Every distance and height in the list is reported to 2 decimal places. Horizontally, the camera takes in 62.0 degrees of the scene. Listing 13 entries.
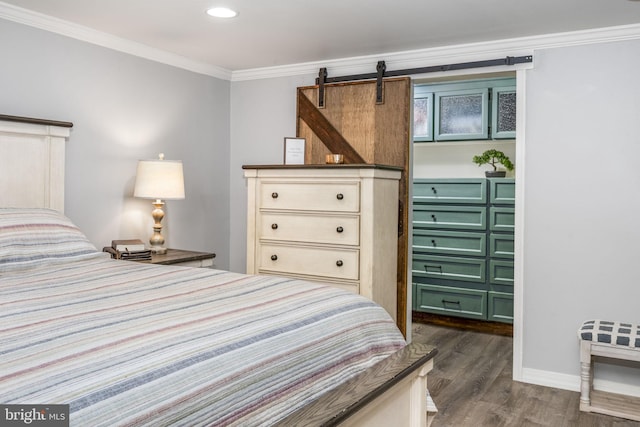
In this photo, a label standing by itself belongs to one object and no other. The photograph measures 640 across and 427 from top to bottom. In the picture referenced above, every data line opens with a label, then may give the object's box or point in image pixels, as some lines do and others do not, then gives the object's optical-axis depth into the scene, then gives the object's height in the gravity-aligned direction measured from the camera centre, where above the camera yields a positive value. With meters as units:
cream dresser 3.30 -0.08
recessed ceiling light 2.98 +1.13
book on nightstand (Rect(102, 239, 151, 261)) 3.33 -0.26
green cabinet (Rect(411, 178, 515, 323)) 4.72 -0.29
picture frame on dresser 4.06 +0.47
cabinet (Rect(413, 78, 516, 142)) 4.71 +0.96
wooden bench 2.93 -0.75
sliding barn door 3.85 +0.65
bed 1.00 -0.31
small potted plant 4.82 +0.51
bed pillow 2.34 -0.15
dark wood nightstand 3.43 -0.32
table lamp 3.54 +0.18
